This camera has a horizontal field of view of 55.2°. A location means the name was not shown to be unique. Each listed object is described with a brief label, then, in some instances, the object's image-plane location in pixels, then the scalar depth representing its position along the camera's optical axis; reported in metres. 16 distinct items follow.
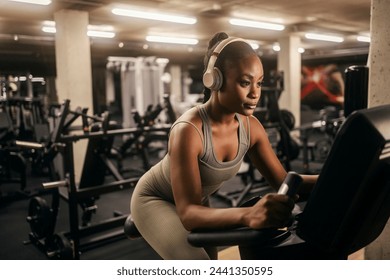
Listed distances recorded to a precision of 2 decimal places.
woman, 0.94
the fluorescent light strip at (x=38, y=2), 4.59
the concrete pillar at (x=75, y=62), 5.25
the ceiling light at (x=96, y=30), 6.76
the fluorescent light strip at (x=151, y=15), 5.34
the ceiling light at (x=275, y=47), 11.12
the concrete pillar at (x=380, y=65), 1.82
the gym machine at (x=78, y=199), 2.74
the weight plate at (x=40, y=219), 2.81
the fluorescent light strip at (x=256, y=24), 6.33
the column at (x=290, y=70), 8.09
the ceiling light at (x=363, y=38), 9.15
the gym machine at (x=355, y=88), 0.99
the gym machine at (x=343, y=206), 0.71
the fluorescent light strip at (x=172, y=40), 8.55
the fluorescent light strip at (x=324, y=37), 8.21
